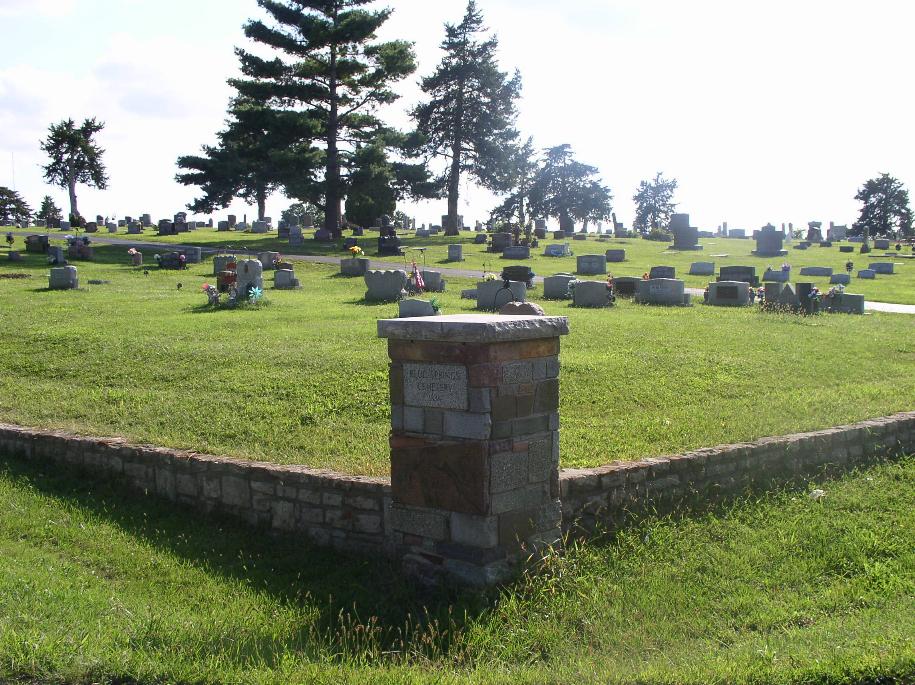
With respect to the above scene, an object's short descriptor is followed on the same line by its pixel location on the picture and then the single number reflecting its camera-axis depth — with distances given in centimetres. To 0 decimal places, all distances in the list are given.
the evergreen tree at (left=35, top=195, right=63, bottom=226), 6609
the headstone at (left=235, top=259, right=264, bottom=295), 1905
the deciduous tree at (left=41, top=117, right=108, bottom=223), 6381
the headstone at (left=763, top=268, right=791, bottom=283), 2676
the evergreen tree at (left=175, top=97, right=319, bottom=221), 3891
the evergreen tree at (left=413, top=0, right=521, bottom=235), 4962
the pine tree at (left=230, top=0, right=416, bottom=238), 3966
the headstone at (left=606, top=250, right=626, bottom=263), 3584
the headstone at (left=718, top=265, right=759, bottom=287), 2556
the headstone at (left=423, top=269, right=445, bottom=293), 2206
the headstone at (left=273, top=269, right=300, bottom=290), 2384
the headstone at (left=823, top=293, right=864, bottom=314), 1898
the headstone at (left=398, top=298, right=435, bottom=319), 1511
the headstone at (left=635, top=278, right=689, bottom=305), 1970
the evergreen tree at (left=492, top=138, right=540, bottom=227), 5714
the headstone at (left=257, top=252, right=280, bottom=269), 3014
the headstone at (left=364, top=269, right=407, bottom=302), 1980
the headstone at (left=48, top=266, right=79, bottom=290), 2234
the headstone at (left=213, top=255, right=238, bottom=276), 2572
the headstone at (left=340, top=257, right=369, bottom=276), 2792
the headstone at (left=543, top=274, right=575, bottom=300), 2109
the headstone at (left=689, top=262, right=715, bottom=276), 3022
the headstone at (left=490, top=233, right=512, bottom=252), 3897
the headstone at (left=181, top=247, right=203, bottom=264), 3166
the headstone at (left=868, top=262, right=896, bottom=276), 3208
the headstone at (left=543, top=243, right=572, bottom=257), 3753
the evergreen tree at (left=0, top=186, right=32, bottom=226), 5888
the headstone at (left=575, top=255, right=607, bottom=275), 2977
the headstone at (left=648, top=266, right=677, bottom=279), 2558
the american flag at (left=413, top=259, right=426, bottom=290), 2147
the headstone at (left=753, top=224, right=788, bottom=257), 3953
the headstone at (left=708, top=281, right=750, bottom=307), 1986
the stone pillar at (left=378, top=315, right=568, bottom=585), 573
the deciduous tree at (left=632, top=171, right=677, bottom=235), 8406
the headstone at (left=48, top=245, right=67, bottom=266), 2970
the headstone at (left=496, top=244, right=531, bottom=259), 3606
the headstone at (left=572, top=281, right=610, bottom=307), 1906
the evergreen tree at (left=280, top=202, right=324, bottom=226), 6443
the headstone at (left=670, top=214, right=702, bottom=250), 4346
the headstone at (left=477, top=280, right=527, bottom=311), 1778
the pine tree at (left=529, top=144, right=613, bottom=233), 7150
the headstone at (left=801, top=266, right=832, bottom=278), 3005
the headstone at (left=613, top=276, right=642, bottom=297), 2119
